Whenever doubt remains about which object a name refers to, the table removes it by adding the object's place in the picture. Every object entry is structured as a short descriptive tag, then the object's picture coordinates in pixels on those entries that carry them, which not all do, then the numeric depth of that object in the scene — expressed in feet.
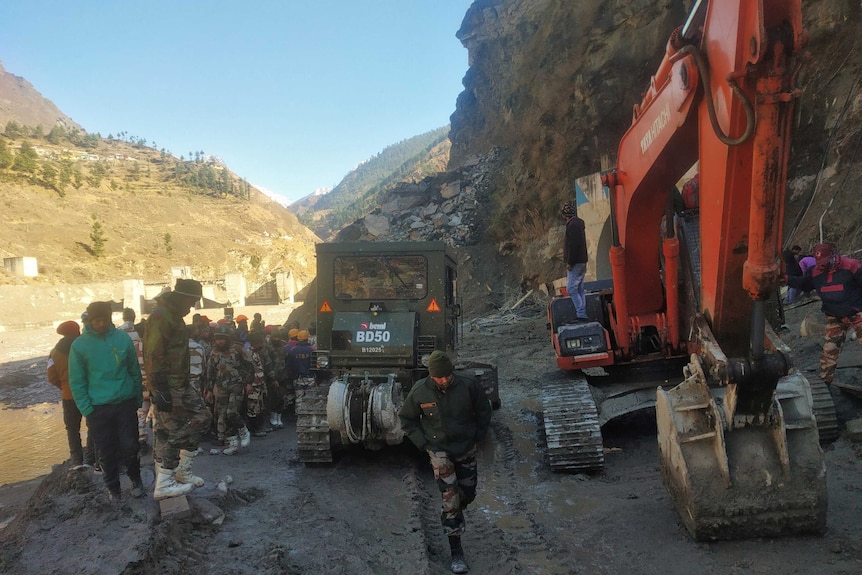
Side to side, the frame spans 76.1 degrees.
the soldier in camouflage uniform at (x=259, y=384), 25.18
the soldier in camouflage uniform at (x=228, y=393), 23.17
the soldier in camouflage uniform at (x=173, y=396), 14.21
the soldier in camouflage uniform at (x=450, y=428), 12.76
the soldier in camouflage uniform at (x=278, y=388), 28.04
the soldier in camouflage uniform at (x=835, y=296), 18.38
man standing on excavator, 20.17
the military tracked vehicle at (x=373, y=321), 19.48
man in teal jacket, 14.52
